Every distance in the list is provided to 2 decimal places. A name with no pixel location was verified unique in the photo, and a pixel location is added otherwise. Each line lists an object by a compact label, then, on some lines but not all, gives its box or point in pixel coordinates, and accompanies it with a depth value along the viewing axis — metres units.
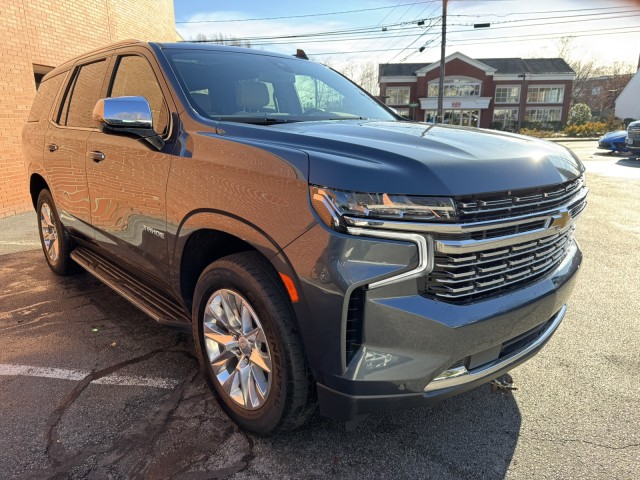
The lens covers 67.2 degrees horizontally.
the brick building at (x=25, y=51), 8.27
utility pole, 29.12
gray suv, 1.86
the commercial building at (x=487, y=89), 53.88
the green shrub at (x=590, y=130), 43.66
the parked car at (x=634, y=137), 15.80
